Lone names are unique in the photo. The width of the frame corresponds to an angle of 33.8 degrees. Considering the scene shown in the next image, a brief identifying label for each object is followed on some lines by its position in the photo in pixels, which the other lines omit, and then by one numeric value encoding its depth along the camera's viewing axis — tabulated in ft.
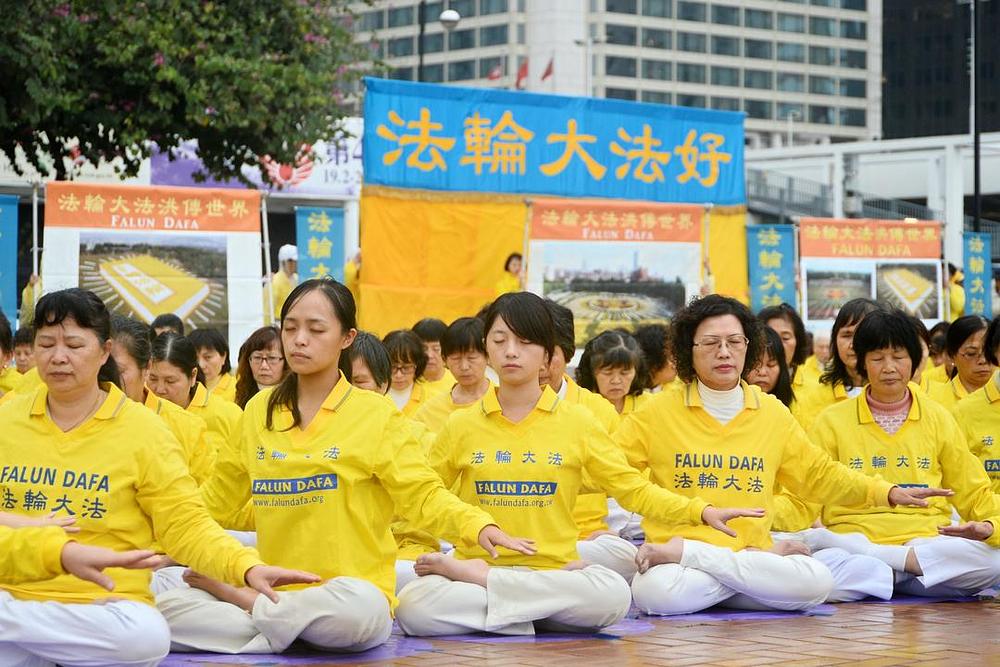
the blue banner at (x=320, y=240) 44.73
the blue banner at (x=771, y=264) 51.57
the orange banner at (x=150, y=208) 38.52
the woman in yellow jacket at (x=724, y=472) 22.04
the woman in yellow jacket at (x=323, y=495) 18.22
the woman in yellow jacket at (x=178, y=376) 25.45
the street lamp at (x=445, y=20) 100.68
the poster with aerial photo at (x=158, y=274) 38.65
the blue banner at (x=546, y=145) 46.16
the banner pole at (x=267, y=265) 40.91
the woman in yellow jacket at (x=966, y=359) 28.22
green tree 50.62
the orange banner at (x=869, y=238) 52.03
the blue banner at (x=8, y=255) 38.99
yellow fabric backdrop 45.80
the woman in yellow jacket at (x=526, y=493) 20.21
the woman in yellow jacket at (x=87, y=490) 16.42
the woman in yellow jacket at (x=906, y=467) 23.65
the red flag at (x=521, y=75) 159.60
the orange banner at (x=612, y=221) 45.70
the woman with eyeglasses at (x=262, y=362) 27.86
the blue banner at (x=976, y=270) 62.23
